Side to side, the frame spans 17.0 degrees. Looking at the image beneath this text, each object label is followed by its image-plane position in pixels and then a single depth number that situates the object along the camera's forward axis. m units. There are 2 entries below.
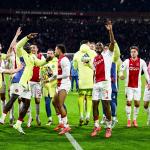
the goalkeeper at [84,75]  14.06
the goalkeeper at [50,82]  13.59
